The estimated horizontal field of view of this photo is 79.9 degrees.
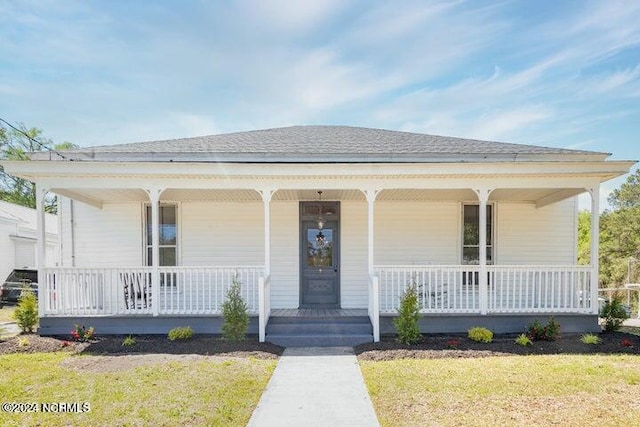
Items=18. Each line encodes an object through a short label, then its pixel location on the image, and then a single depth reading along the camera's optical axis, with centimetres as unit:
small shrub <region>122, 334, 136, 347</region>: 694
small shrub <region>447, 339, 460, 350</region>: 677
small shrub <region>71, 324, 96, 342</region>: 736
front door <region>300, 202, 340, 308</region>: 940
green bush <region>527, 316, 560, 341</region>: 721
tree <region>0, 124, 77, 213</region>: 2933
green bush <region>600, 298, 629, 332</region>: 784
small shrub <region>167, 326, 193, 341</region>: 729
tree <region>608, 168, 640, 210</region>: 2884
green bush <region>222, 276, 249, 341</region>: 701
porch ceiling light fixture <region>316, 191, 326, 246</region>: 948
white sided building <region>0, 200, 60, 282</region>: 1695
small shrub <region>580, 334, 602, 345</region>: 694
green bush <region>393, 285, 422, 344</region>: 697
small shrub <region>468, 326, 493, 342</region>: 715
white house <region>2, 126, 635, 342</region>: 762
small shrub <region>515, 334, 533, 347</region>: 689
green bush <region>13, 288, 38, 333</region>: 777
